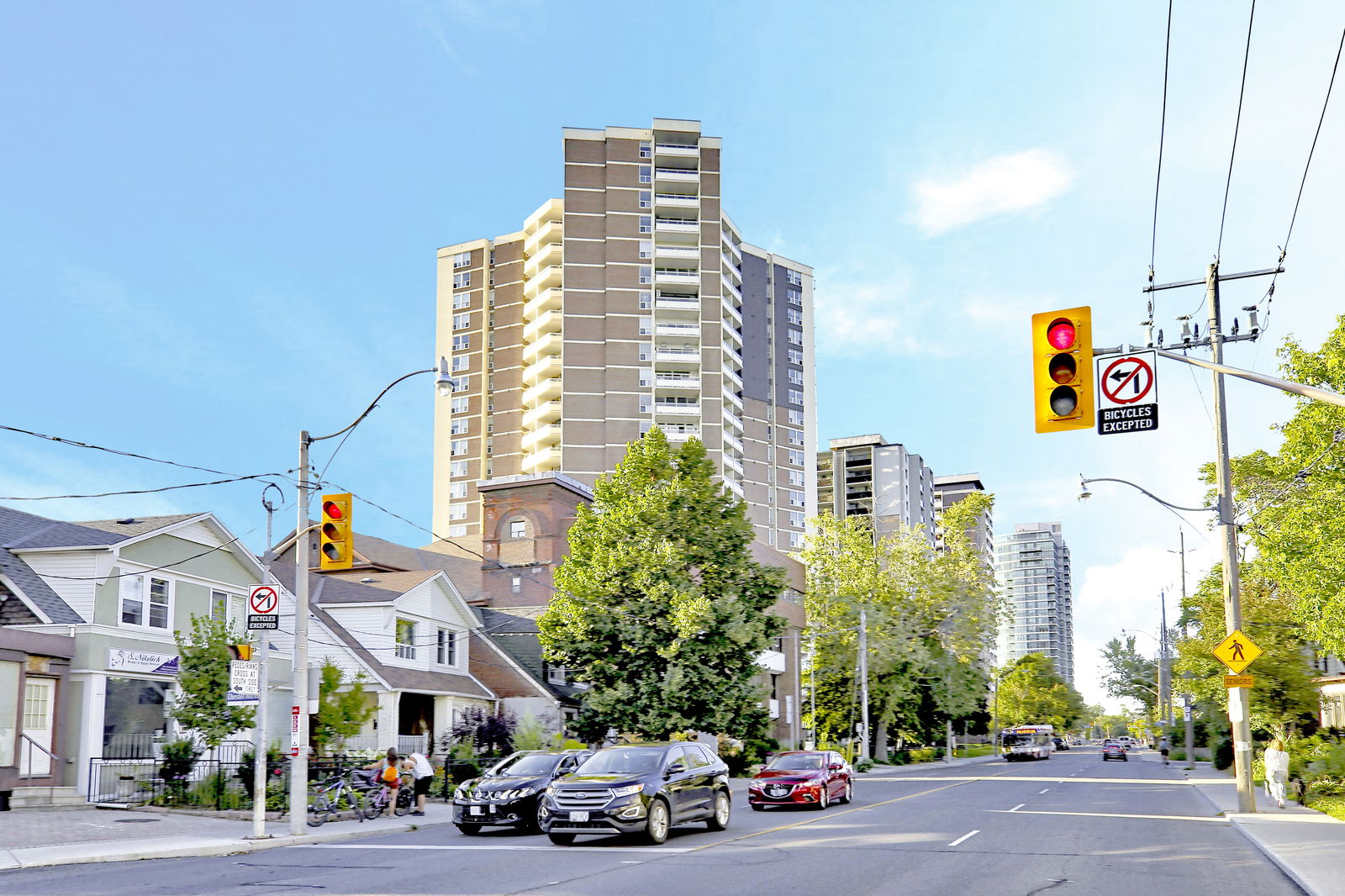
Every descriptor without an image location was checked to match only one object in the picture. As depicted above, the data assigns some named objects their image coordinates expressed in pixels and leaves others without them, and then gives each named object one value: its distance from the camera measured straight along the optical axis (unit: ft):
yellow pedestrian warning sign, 83.15
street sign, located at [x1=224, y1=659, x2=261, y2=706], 70.13
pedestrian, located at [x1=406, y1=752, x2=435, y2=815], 90.74
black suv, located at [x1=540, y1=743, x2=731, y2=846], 63.72
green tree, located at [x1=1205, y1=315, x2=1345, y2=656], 100.42
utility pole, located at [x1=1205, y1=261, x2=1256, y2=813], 83.66
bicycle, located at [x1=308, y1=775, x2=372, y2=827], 83.82
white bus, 262.88
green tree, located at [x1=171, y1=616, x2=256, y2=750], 91.97
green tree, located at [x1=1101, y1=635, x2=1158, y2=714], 453.58
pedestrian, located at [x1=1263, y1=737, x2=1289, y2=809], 86.79
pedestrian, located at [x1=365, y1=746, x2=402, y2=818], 87.10
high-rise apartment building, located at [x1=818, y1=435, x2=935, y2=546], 566.77
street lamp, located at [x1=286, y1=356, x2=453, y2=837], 72.13
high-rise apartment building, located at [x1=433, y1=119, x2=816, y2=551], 341.00
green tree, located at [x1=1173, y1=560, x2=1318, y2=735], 134.00
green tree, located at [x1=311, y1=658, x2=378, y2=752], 96.37
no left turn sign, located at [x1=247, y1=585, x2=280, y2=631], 72.84
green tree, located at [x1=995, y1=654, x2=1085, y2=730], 467.93
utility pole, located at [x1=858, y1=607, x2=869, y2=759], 192.44
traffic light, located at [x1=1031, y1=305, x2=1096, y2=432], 41.98
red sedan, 91.66
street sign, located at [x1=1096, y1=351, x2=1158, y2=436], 47.85
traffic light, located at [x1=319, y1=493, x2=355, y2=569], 68.80
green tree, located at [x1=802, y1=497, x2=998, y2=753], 222.89
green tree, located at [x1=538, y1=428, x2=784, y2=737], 131.44
